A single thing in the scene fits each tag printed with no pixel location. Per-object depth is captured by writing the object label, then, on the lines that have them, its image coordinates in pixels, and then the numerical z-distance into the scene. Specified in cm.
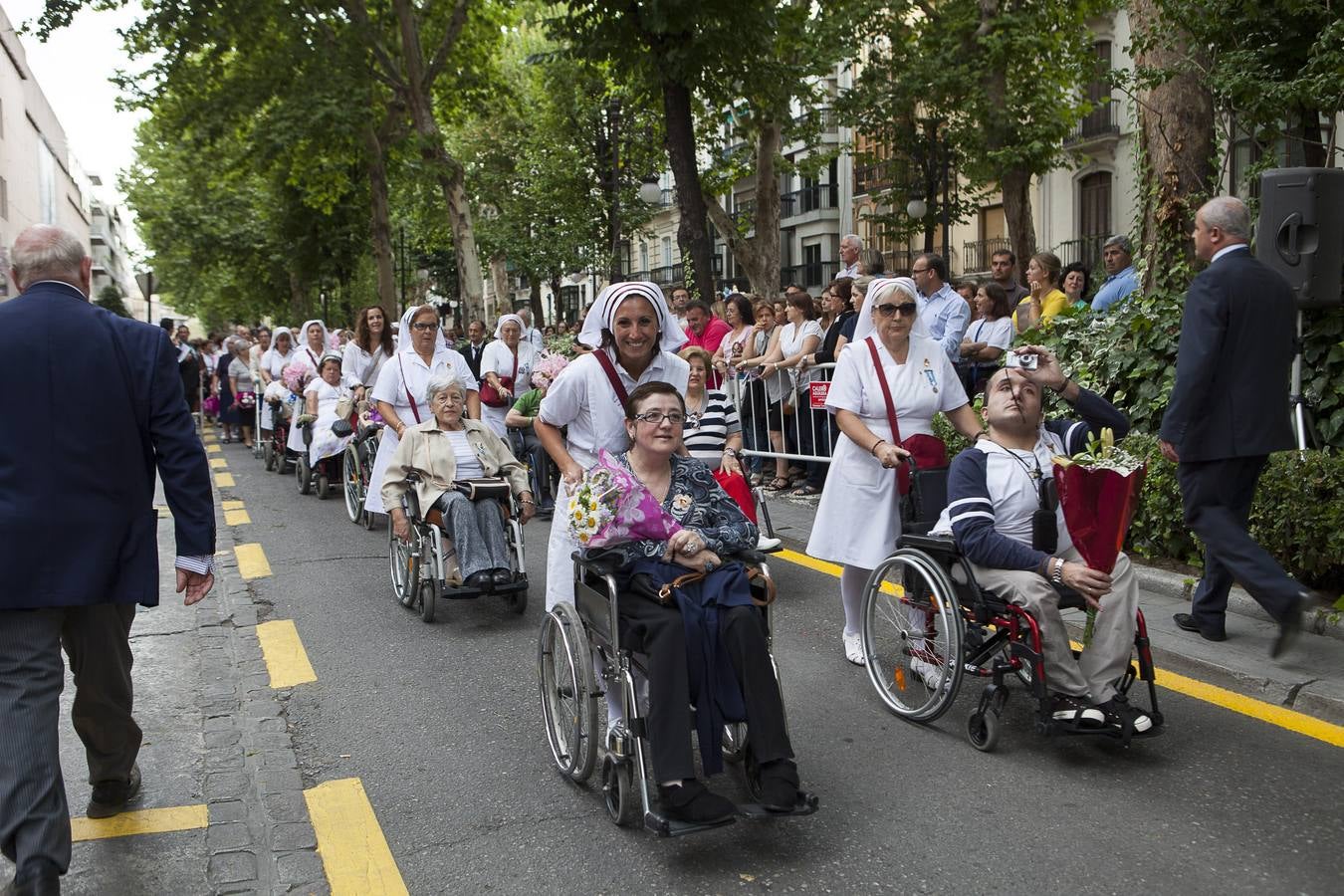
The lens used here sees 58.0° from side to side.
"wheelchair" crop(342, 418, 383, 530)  1113
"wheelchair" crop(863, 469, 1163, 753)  455
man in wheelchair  446
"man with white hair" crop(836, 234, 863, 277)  1234
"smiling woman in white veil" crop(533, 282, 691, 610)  470
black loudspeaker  714
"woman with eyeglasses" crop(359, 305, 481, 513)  913
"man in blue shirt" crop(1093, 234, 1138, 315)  1032
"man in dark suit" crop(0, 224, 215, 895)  349
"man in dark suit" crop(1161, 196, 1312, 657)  548
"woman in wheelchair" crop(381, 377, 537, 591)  723
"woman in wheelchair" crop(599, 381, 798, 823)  372
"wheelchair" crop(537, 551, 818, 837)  390
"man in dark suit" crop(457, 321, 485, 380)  1236
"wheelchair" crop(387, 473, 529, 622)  722
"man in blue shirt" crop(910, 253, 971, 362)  978
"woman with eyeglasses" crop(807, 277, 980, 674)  569
